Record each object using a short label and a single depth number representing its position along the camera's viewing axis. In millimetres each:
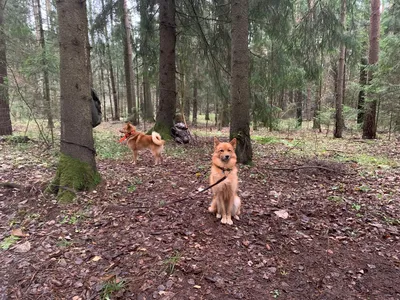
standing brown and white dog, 7008
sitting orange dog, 3805
